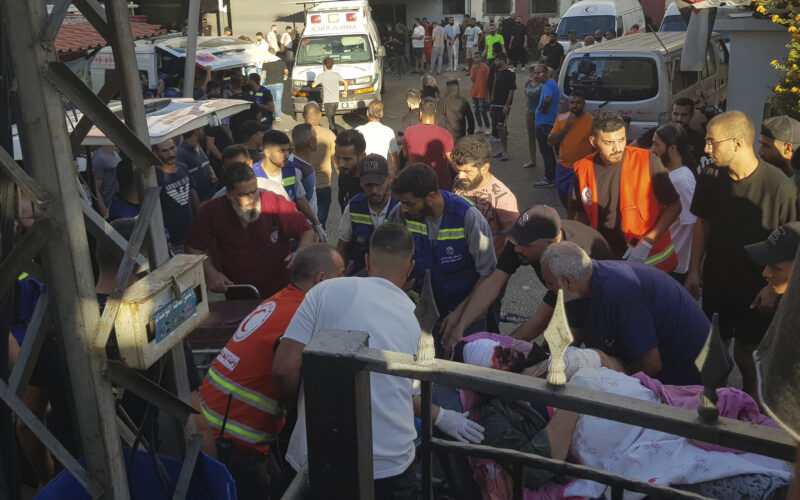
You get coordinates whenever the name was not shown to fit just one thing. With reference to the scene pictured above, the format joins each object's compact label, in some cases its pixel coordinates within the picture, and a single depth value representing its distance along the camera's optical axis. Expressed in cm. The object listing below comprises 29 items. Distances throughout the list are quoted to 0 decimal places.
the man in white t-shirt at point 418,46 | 2789
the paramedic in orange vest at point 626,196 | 506
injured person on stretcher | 259
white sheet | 262
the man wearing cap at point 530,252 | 418
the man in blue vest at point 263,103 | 1268
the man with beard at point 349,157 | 671
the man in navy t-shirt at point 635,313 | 337
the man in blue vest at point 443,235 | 446
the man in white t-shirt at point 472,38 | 2748
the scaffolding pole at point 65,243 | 205
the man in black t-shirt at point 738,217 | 440
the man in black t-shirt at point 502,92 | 1305
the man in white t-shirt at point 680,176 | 523
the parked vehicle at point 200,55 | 1491
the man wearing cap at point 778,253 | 342
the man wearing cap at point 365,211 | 518
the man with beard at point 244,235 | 499
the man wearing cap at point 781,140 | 514
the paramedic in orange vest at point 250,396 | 316
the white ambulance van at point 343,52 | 1695
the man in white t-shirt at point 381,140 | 766
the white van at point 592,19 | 2284
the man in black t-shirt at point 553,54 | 1838
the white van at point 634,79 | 1012
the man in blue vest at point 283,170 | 611
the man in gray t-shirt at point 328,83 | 1577
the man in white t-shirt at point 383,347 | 270
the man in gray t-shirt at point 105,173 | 713
